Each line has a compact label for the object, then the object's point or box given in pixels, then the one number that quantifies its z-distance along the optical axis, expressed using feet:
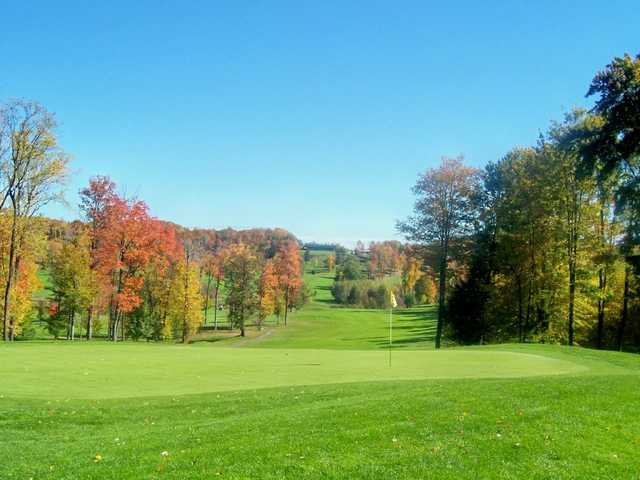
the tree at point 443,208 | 131.23
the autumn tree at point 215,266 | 242.17
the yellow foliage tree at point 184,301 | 197.26
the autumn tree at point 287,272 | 246.88
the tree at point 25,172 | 119.03
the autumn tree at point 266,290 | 220.23
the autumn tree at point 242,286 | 211.41
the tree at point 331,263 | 540.44
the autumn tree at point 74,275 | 151.43
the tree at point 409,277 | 399.85
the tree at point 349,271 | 444.55
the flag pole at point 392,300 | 62.66
